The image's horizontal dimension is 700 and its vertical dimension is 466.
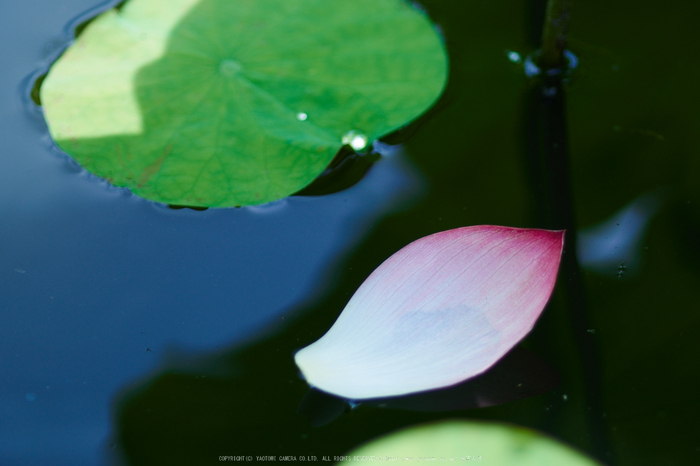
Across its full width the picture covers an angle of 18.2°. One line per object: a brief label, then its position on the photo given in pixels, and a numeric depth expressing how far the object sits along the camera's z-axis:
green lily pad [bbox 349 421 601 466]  0.75
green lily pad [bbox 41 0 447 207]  0.82
